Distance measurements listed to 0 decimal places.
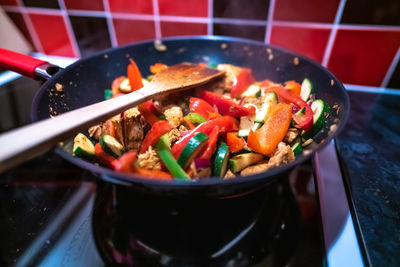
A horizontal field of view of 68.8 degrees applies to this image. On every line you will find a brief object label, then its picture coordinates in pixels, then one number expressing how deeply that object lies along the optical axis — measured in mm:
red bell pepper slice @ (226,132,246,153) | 372
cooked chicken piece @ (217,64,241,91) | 475
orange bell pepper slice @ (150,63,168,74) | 498
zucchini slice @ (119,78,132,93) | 454
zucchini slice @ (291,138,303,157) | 369
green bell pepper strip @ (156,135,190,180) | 319
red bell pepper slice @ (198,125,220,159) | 340
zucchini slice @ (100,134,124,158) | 364
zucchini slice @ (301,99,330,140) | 371
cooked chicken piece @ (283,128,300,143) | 374
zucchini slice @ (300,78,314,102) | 423
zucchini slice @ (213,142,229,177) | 339
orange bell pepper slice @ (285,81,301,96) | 446
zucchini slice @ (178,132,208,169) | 325
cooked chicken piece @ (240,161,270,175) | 349
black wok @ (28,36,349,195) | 258
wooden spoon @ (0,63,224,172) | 215
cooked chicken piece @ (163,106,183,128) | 398
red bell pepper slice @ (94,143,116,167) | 356
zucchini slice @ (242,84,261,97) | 452
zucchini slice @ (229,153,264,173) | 354
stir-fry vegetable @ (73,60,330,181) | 335
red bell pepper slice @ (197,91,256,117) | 405
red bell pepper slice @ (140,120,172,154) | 355
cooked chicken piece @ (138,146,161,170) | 343
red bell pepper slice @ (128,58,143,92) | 441
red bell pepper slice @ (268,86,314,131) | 372
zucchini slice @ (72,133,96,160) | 349
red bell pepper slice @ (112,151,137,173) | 283
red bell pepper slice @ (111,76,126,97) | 466
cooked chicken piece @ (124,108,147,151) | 388
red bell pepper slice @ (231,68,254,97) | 471
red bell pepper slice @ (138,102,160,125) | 405
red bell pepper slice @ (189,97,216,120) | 414
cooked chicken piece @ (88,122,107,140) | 403
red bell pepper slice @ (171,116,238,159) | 351
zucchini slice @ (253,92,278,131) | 391
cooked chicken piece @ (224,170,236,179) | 357
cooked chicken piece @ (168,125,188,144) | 375
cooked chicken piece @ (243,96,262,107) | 432
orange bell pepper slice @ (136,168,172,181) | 322
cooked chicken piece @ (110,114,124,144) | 389
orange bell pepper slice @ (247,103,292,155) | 361
